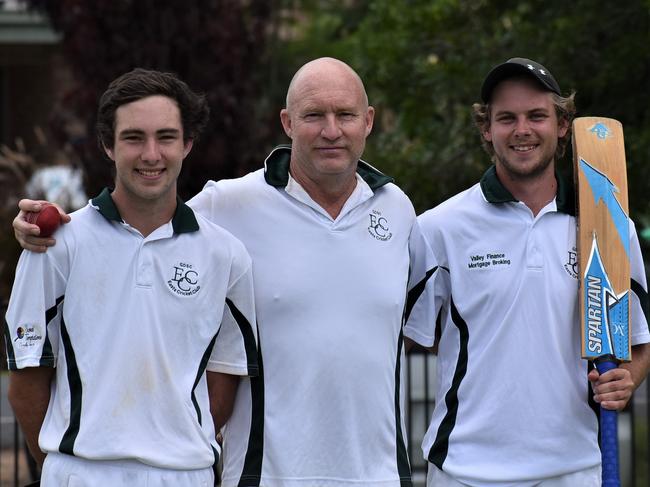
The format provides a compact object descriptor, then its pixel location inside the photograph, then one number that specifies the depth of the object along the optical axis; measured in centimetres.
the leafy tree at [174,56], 1695
